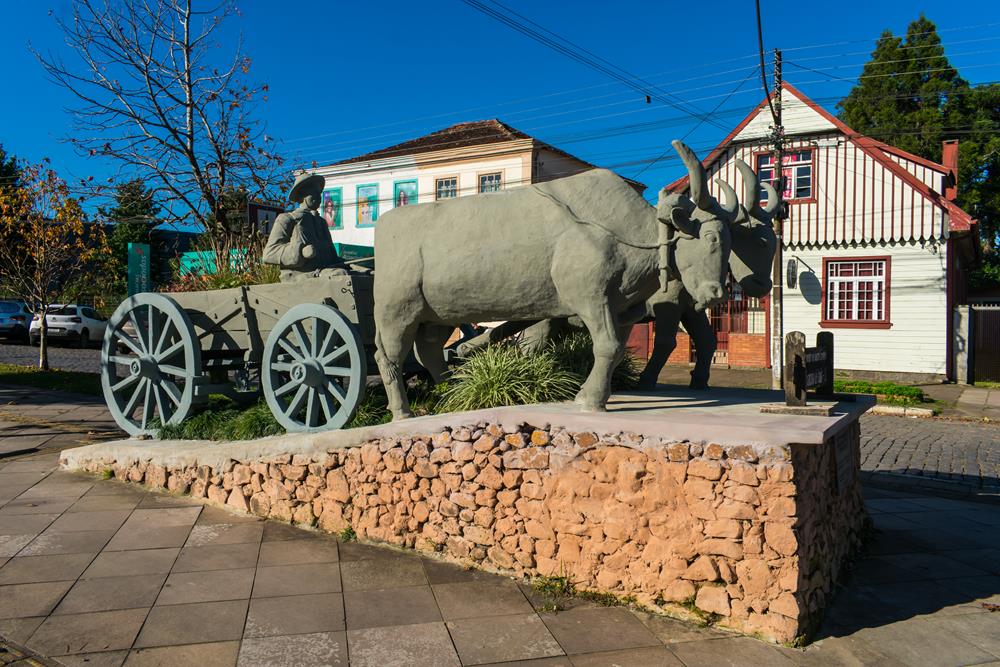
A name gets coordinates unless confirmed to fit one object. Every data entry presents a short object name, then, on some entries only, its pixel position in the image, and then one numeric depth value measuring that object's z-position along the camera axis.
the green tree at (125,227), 11.92
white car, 24.47
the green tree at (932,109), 25.83
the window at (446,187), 24.16
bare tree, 11.23
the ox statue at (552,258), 4.76
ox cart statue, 6.02
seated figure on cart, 6.84
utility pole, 14.40
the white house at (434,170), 22.92
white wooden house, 17.02
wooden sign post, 4.76
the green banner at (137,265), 11.00
